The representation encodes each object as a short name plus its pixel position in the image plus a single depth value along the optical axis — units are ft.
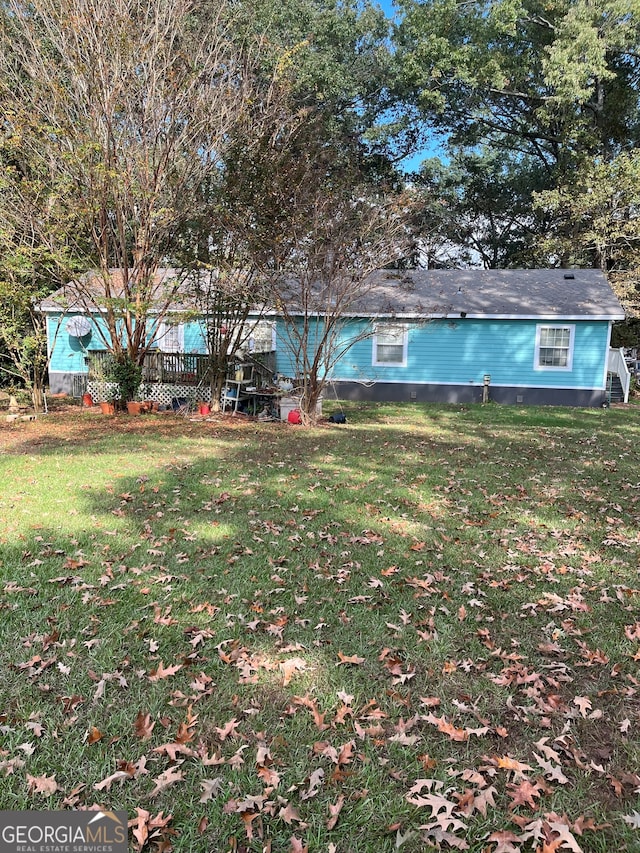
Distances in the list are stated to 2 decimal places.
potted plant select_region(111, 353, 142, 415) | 42.19
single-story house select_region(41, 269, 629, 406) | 52.31
